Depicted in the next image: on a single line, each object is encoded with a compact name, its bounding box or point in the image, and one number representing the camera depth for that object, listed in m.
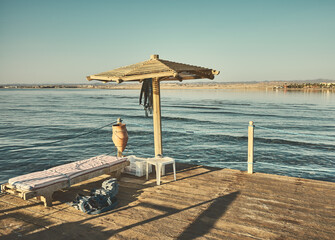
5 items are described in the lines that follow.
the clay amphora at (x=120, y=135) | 6.86
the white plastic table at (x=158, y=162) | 5.89
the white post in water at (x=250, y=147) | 6.65
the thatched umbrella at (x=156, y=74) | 5.63
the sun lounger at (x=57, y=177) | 4.44
